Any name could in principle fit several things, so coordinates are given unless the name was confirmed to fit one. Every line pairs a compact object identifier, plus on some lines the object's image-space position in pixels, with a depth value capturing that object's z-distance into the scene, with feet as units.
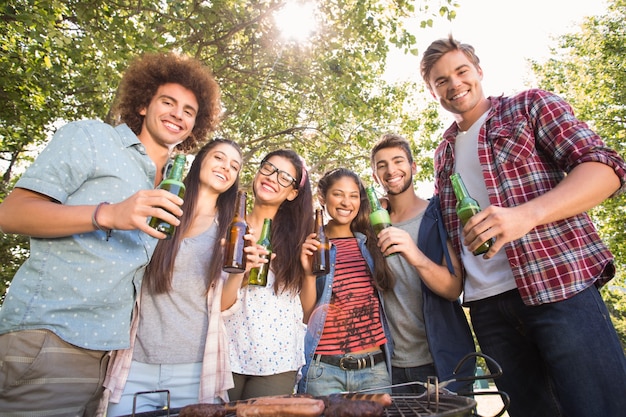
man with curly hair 5.37
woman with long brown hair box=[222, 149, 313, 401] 8.54
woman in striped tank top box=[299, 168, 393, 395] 8.82
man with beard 8.34
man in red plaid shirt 5.94
